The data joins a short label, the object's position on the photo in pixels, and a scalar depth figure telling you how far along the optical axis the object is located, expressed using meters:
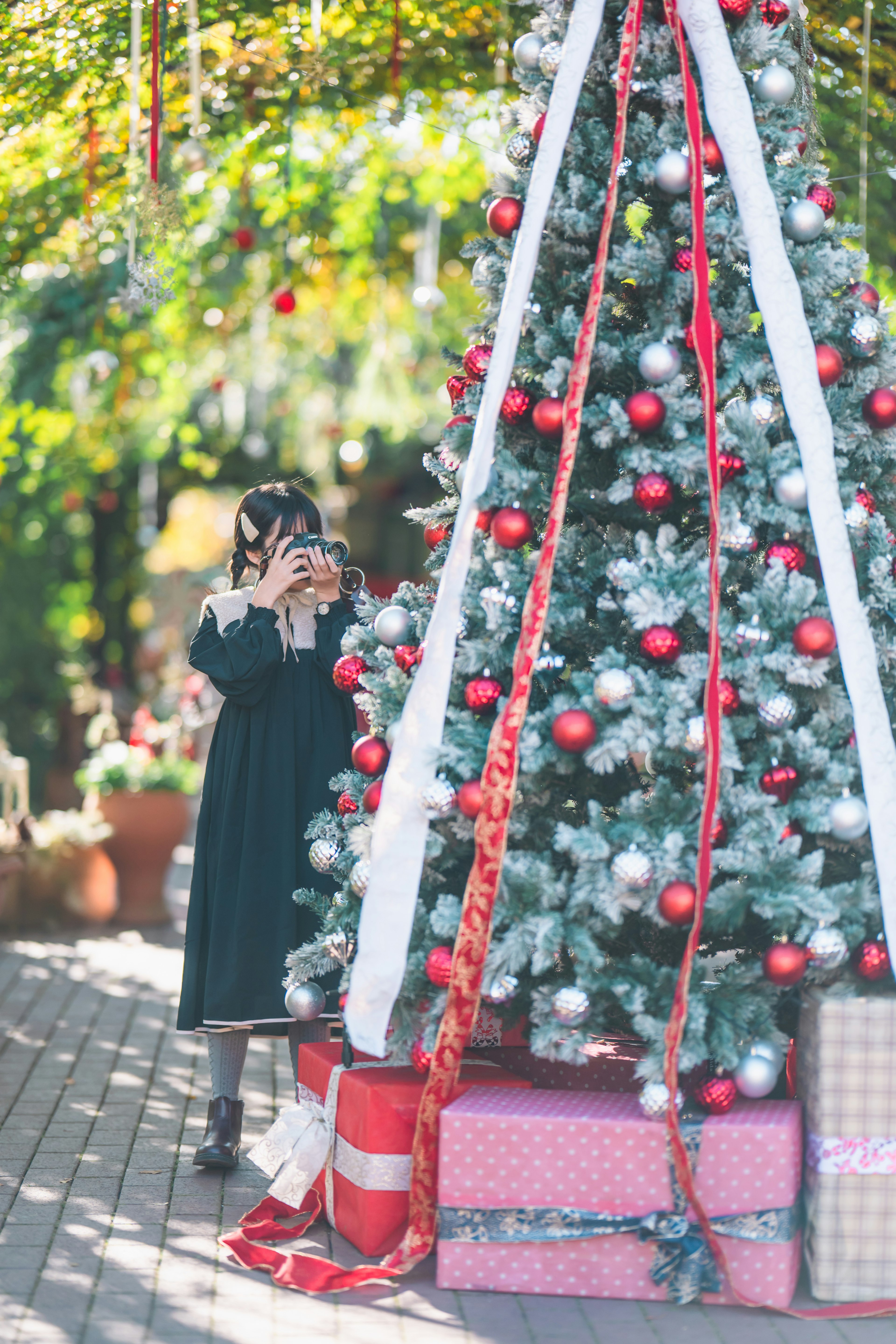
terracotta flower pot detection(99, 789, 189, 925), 8.17
